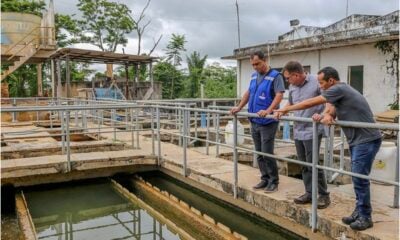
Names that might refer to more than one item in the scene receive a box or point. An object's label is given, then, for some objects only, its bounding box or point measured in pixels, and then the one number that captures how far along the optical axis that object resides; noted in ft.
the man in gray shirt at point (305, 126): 12.99
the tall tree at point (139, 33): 100.17
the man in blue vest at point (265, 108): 14.26
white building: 35.88
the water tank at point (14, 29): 56.34
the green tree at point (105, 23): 90.43
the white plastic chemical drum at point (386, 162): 16.94
